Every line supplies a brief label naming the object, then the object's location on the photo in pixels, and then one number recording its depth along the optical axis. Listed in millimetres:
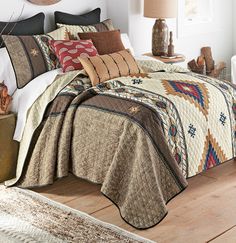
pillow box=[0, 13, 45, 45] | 4518
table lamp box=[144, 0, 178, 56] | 5211
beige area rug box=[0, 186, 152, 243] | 3076
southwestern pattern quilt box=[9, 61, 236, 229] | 3320
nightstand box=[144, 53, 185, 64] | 5219
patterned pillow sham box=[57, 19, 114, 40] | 4711
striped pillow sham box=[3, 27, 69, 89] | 4191
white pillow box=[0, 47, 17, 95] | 4238
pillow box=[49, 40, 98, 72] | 4227
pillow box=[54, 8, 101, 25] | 4926
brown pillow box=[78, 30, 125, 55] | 4574
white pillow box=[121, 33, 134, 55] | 4999
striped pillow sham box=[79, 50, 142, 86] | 4008
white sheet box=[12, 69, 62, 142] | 3969
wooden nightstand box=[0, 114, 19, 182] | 3949
